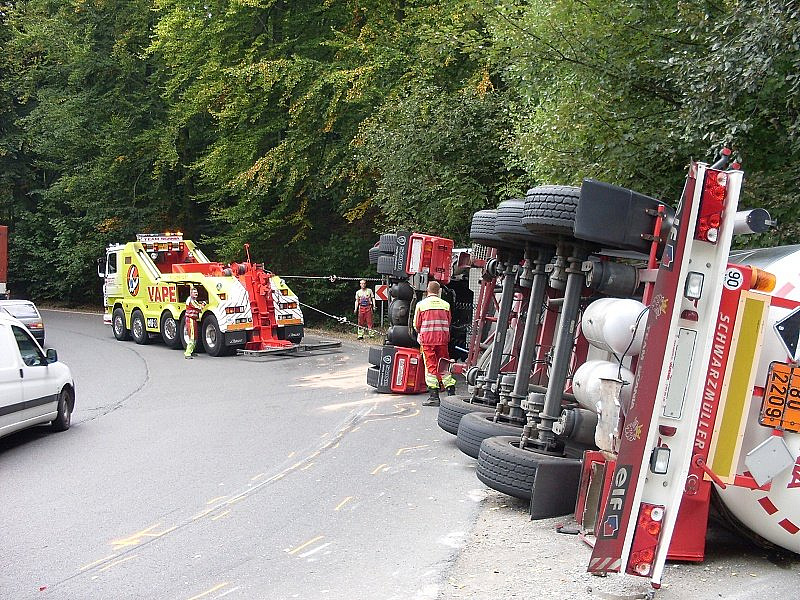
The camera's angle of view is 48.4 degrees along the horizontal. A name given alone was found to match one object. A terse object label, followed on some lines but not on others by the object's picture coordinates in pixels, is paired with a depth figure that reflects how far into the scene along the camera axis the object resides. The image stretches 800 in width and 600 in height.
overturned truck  5.09
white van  9.84
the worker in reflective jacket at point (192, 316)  20.36
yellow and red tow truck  20.05
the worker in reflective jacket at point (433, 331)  12.77
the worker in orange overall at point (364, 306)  24.89
